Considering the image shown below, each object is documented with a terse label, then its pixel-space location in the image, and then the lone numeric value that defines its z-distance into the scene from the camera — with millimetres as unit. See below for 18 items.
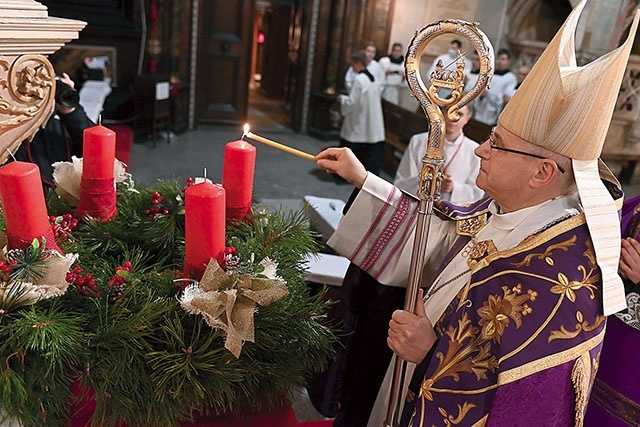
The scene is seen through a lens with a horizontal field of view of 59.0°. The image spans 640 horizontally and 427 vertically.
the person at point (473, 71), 7793
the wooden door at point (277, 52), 11088
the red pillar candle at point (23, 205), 823
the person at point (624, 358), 1491
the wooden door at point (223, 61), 7652
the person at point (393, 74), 8062
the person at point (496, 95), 7484
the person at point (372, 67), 6344
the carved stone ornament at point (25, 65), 935
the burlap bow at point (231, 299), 826
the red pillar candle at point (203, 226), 856
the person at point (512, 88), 6866
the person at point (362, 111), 6105
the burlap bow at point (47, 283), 801
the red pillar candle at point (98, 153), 1037
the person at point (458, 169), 3166
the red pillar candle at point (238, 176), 1045
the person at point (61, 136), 2139
